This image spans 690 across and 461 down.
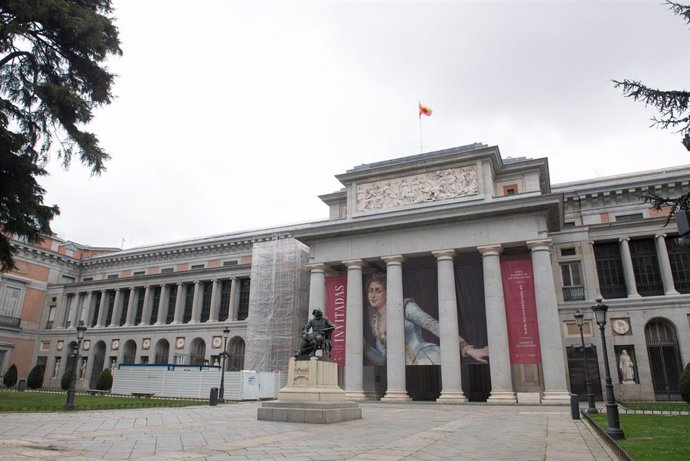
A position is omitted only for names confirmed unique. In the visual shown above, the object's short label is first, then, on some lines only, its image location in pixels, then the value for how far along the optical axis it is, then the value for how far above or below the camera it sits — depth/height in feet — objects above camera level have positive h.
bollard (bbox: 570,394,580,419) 58.34 -4.69
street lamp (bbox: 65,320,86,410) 63.33 -3.44
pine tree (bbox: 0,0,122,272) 60.70 +37.38
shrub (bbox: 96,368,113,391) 133.54 -4.18
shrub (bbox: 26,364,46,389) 145.38 -3.48
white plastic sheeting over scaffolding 117.50 +16.12
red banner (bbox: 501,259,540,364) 86.48 +10.45
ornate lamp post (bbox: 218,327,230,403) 86.95 -4.67
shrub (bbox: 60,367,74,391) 141.22 -4.28
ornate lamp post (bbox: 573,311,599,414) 64.01 -4.83
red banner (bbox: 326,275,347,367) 102.27 +12.65
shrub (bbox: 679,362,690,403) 73.05 -2.37
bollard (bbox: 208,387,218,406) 77.56 -4.74
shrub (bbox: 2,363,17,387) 145.55 -3.47
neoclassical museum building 90.17 +18.27
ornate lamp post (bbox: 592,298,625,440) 36.81 -3.61
